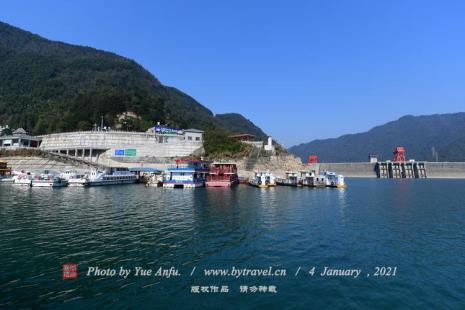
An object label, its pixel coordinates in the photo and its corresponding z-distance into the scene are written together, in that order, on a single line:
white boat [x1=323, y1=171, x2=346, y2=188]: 88.31
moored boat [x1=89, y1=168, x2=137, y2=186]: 85.38
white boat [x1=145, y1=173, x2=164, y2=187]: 86.69
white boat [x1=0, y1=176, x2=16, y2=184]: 88.90
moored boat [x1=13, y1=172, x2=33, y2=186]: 81.05
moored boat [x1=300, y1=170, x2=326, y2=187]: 89.31
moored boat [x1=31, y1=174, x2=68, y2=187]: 78.25
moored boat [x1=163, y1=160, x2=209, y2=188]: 81.12
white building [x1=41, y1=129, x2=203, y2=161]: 119.94
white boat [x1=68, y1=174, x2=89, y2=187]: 82.00
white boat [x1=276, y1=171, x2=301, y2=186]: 92.18
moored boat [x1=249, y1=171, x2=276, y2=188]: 86.31
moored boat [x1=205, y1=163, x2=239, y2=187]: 85.81
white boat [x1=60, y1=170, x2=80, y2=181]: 84.71
